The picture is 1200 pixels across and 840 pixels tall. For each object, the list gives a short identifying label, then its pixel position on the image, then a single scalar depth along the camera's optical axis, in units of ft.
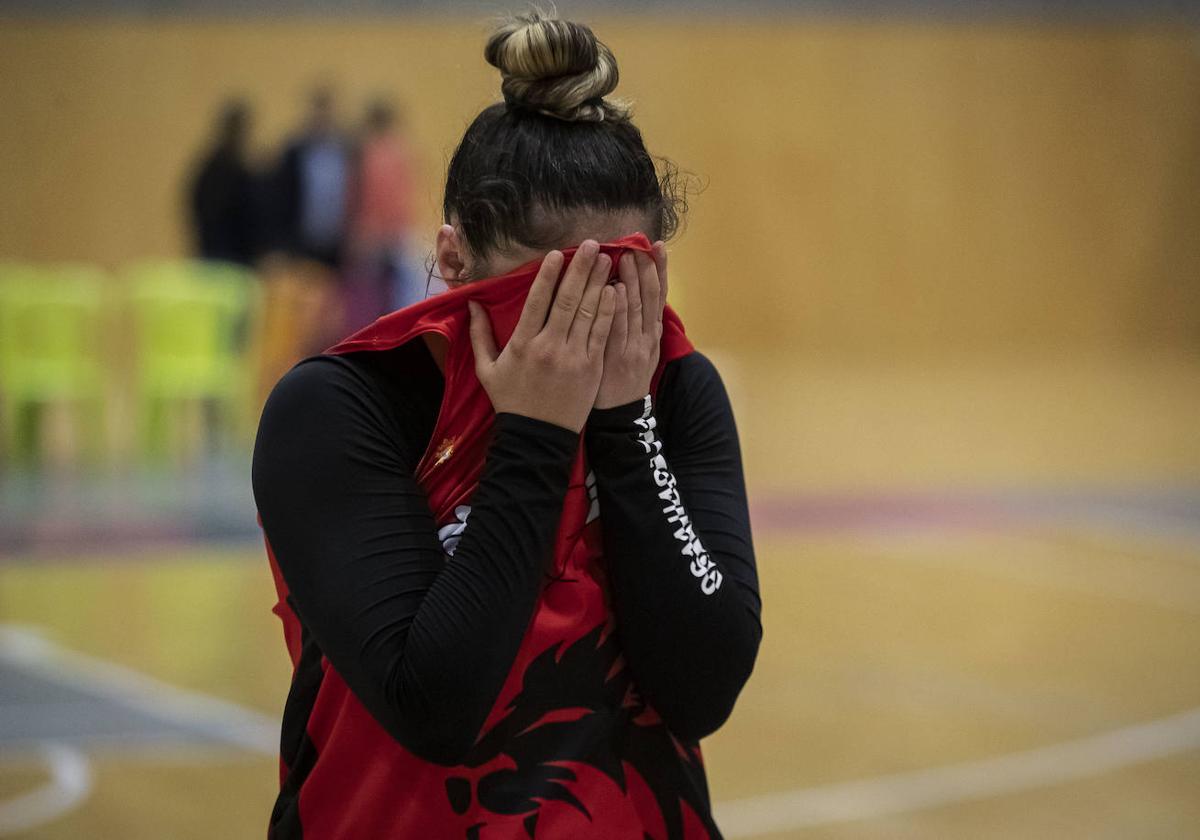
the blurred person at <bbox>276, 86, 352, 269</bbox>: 68.64
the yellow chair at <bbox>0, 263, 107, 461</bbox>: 55.67
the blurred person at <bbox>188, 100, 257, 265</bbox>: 68.18
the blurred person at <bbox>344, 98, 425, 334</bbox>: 66.74
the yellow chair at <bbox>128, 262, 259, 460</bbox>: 57.57
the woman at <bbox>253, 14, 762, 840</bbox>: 8.09
